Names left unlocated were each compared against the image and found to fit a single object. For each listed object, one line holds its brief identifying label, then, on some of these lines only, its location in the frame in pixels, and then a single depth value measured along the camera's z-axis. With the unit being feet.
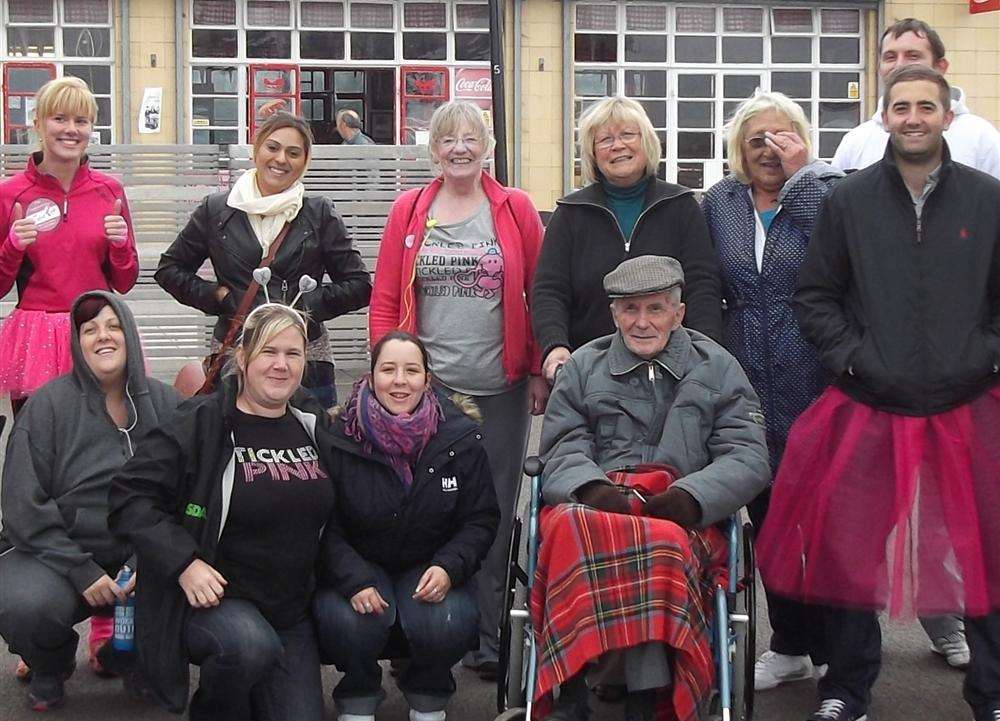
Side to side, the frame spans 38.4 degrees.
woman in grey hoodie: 15.28
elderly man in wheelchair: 13.30
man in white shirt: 17.44
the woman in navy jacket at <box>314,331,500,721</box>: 14.79
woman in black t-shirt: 14.02
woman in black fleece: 16.46
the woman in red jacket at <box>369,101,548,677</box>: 17.25
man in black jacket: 14.39
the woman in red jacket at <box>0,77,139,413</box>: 18.15
